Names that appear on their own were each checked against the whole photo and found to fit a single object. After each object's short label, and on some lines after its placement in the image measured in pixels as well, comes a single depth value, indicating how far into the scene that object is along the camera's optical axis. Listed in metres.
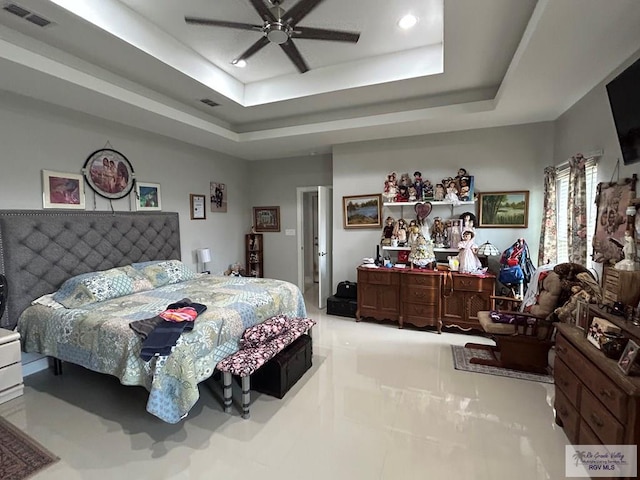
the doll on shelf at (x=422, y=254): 4.23
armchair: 2.84
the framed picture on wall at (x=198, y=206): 4.87
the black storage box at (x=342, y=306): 4.70
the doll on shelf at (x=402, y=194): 4.51
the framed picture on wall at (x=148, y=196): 4.06
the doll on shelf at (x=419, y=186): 4.43
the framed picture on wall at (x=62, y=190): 3.13
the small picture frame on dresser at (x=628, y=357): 1.52
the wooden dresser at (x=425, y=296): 3.89
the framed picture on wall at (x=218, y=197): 5.29
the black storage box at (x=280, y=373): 2.63
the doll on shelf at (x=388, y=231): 4.64
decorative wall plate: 3.53
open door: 5.06
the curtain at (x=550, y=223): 3.61
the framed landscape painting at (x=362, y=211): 4.80
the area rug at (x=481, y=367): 2.95
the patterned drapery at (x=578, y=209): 2.88
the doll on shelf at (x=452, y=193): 4.15
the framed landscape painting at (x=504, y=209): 4.06
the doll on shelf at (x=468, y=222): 4.18
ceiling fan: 2.15
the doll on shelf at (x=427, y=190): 4.37
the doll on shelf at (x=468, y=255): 4.01
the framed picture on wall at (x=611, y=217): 2.28
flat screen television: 2.06
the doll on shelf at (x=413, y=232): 4.36
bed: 2.18
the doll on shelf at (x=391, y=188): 4.55
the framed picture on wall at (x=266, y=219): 6.10
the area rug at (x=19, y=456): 1.88
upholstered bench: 2.35
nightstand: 2.54
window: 2.91
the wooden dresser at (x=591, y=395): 1.46
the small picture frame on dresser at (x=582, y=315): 2.09
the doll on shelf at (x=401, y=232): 4.52
